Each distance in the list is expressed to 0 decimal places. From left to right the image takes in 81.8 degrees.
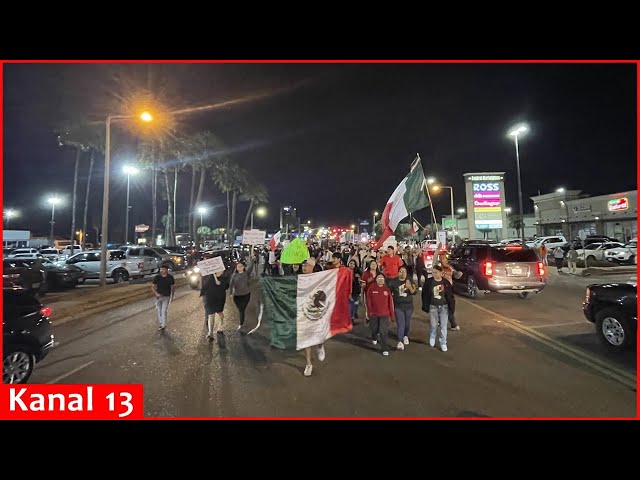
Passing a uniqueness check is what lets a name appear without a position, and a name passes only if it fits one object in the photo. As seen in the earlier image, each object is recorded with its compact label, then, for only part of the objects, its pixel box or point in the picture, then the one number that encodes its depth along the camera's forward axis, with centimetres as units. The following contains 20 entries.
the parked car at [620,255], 2391
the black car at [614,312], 623
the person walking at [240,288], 852
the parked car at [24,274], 1362
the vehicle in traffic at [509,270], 1142
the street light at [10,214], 5916
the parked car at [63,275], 1672
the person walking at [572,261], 1995
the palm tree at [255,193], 5587
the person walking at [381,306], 676
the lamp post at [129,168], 3002
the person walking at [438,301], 682
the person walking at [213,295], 802
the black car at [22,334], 504
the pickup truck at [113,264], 1982
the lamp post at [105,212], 1582
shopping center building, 4056
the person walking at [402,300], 696
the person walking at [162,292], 881
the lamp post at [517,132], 2324
